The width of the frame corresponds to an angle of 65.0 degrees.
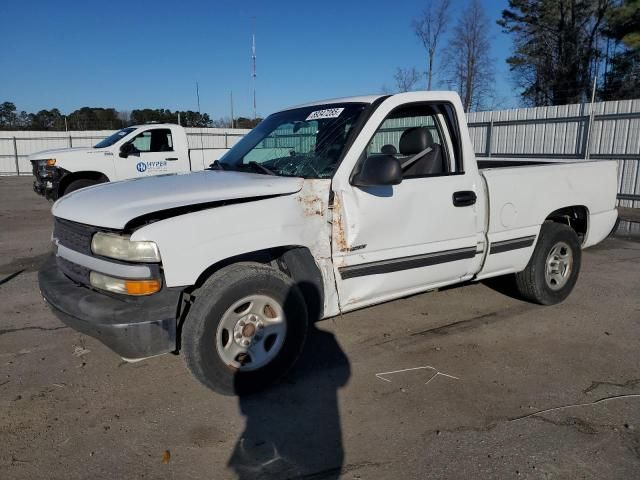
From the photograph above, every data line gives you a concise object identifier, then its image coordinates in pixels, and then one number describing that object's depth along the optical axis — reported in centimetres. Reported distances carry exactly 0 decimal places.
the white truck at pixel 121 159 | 1059
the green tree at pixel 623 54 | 2612
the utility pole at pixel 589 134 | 1331
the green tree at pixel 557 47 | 3078
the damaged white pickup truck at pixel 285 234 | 293
